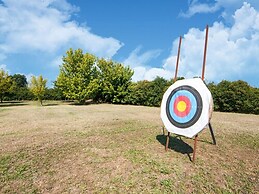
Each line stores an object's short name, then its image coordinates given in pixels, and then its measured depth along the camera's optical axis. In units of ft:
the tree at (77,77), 108.99
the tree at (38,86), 112.31
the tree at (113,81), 116.88
